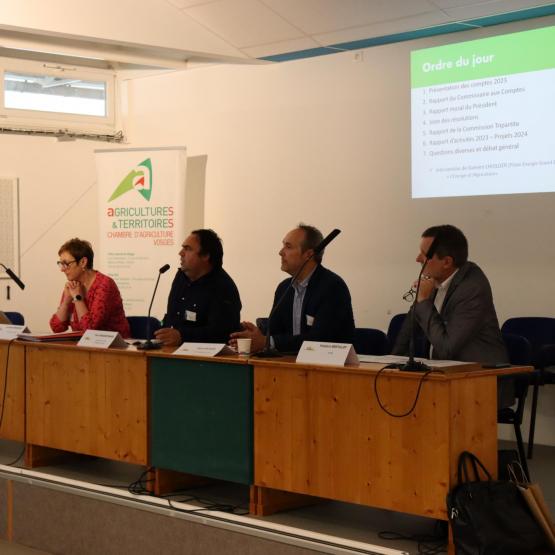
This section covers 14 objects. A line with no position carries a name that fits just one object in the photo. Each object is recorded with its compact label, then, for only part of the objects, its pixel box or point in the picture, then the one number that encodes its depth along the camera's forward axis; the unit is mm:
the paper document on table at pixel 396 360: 3035
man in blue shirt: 3875
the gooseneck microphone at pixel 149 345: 3913
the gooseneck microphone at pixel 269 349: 3428
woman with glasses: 4773
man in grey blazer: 3609
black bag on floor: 2654
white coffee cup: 3586
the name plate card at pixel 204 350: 3588
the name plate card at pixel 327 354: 3174
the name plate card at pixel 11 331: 4516
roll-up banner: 6816
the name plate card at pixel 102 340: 4004
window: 7160
